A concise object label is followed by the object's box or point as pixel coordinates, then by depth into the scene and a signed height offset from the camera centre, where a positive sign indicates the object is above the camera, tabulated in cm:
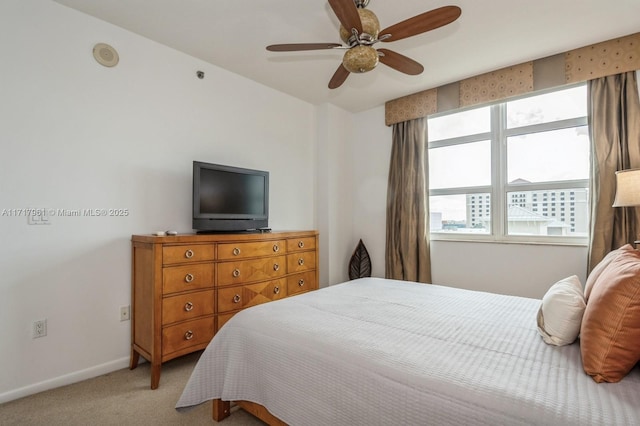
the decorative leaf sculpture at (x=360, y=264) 427 -65
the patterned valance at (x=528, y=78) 270 +138
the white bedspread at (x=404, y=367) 91 -53
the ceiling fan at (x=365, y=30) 165 +108
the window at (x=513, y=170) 303 +50
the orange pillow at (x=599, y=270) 139 -26
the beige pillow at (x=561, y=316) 121 -41
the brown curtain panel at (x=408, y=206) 381 +12
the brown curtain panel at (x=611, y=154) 264 +53
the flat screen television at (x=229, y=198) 268 +18
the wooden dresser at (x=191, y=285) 216 -53
